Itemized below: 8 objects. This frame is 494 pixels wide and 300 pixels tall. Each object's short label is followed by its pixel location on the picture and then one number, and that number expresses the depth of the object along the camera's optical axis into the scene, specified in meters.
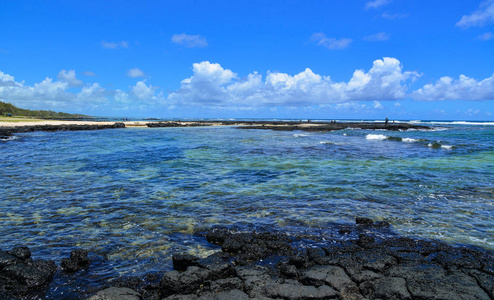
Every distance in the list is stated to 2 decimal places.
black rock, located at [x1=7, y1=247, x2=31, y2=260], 6.50
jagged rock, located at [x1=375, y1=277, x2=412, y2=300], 5.22
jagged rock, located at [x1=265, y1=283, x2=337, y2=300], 5.21
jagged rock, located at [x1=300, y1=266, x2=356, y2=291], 5.67
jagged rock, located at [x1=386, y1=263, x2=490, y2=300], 5.18
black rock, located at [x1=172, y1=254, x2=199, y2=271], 6.53
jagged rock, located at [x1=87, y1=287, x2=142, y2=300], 5.20
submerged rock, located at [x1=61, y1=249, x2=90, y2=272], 6.48
